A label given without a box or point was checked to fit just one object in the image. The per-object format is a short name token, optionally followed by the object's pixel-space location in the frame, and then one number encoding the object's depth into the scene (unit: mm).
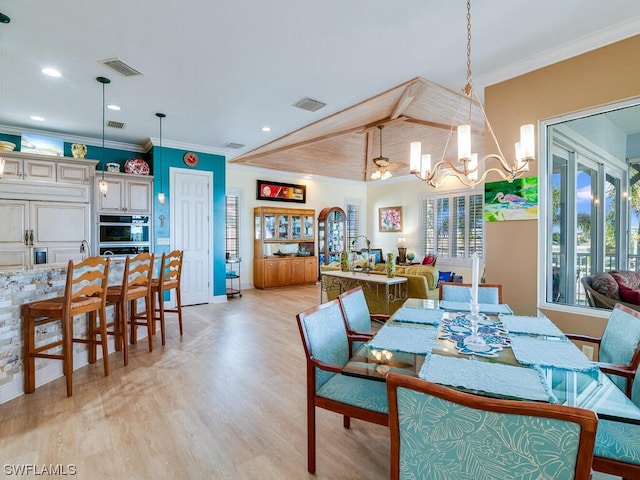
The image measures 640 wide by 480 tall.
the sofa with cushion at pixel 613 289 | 2789
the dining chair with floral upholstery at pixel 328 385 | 1619
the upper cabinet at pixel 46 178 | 4488
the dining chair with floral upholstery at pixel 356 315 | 2148
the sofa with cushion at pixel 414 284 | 4520
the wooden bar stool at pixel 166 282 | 3889
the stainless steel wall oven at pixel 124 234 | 5203
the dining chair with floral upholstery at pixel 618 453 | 1188
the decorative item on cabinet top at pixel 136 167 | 5434
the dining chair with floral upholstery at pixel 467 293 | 2713
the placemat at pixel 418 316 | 2085
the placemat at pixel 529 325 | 1836
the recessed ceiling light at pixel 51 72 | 3180
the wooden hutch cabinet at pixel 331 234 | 8891
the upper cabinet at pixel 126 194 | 5158
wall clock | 5823
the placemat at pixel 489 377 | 1190
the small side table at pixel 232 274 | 6785
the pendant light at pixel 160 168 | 5547
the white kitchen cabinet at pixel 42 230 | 4469
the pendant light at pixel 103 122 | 3375
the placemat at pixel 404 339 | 1650
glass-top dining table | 1208
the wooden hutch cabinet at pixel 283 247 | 7738
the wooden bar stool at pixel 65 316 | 2629
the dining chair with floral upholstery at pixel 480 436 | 788
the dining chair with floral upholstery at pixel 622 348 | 1531
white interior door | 5754
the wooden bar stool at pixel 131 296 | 3291
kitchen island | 2559
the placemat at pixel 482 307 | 2309
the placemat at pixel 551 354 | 1405
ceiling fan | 5066
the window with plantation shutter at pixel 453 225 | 7734
